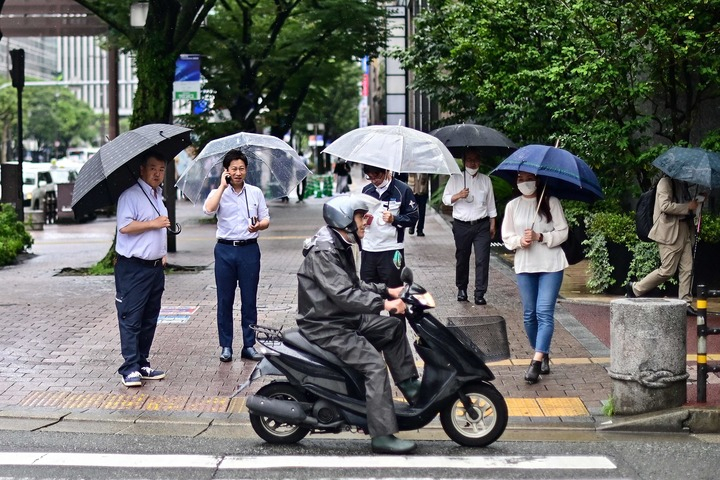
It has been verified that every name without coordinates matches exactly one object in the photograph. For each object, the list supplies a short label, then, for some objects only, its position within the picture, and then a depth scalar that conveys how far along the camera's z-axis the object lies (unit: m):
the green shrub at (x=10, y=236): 18.52
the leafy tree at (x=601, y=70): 12.68
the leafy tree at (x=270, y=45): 29.22
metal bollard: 7.60
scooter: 6.85
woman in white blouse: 8.85
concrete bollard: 7.67
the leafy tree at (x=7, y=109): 81.31
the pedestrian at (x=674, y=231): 11.49
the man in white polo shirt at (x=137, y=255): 8.77
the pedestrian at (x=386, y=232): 9.98
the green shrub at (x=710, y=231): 12.77
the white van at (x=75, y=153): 98.41
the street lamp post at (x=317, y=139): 67.56
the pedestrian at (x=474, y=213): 12.82
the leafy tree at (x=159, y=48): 17.17
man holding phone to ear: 9.52
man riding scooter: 6.73
